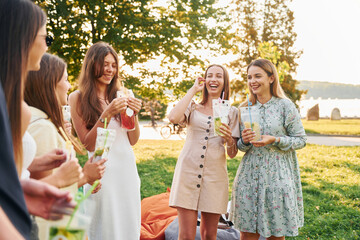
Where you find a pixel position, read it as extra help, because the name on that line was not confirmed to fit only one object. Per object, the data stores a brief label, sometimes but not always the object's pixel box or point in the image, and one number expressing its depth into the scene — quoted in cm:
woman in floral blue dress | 302
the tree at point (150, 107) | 2423
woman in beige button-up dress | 327
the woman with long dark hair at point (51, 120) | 150
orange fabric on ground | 429
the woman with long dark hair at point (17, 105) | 95
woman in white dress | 260
